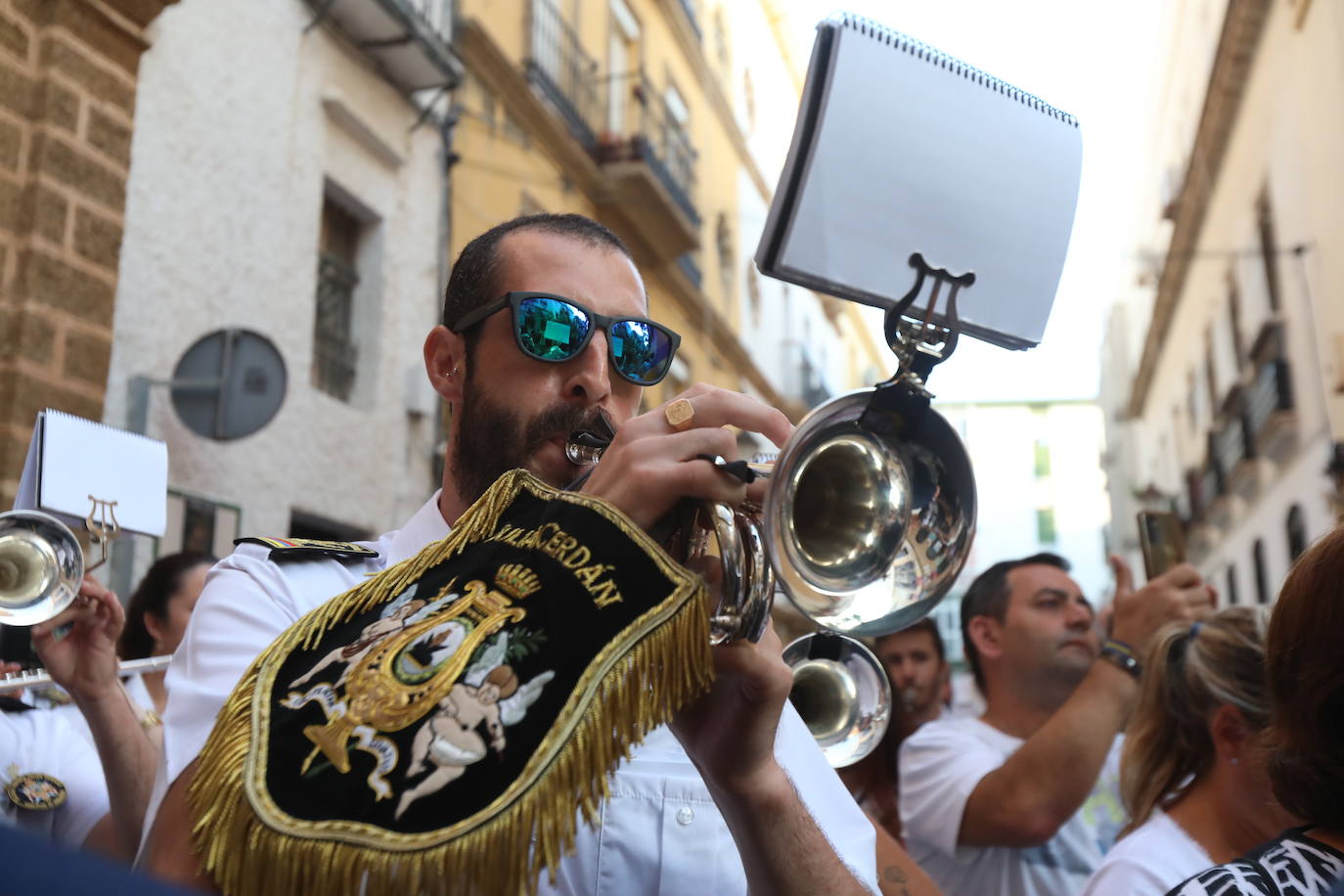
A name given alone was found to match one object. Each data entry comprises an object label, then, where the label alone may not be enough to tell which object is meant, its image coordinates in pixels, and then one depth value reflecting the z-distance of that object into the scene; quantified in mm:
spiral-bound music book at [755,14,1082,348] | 1339
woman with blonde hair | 2564
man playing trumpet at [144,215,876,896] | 1320
